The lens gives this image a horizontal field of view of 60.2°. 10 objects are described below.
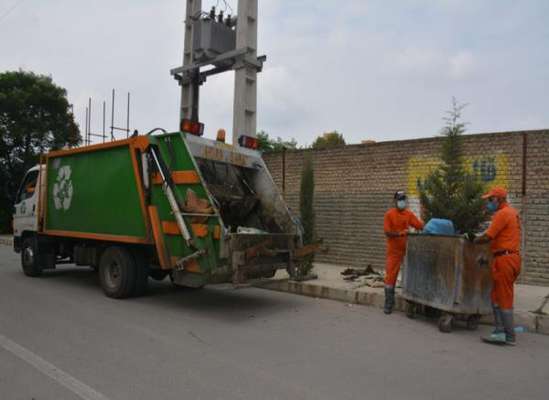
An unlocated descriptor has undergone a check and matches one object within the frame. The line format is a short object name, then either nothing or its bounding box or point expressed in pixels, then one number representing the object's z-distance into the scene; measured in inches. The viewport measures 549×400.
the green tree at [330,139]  1542.8
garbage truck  240.7
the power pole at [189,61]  482.0
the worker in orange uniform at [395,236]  262.1
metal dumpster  220.4
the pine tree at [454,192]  286.4
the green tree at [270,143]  1305.1
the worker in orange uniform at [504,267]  203.2
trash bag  243.1
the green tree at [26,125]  832.9
